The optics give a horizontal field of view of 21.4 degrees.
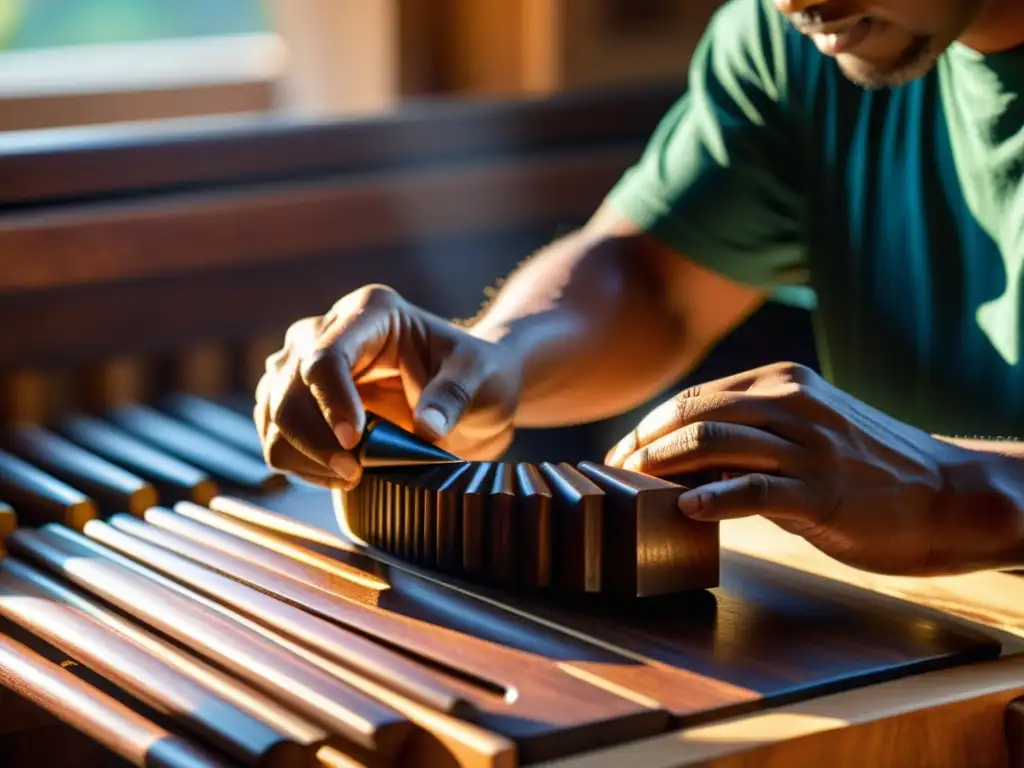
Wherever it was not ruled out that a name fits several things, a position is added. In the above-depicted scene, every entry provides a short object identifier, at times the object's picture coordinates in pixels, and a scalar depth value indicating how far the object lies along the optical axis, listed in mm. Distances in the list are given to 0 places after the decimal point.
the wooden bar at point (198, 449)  1572
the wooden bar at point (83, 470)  1521
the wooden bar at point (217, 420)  1729
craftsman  1322
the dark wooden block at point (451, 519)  1344
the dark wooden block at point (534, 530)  1308
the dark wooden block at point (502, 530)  1319
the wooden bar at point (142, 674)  1165
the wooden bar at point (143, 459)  1539
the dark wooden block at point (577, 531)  1295
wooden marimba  1178
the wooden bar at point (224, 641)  1171
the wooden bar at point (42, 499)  1497
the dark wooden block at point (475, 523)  1331
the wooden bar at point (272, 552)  1341
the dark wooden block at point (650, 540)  1290
